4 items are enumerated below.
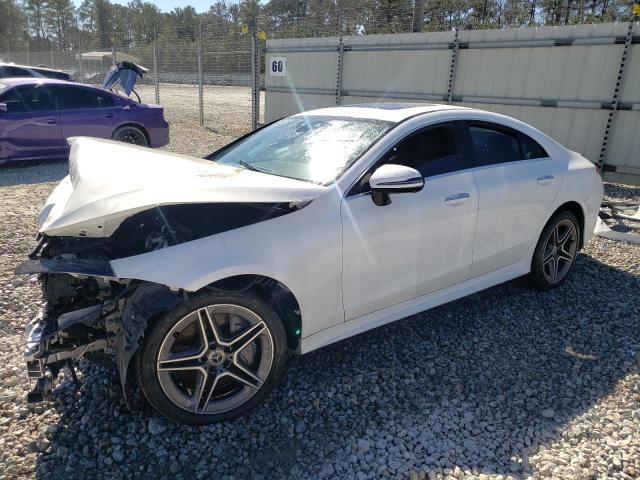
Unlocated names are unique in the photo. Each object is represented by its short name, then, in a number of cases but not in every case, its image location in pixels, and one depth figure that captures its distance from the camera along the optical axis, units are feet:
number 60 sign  42.58
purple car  26.27
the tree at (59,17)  245.24
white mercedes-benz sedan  7.86
